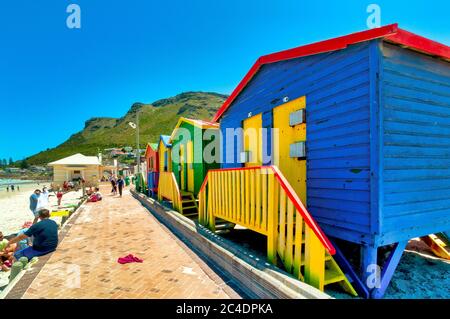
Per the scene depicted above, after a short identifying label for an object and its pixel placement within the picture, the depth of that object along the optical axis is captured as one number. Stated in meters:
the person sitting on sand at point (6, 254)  6.20
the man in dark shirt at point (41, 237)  5.57
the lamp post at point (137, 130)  21.36
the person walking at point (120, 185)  19.39
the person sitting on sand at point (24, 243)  6.97
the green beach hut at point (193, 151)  10.55
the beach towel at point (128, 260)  5.37
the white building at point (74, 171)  22.73
